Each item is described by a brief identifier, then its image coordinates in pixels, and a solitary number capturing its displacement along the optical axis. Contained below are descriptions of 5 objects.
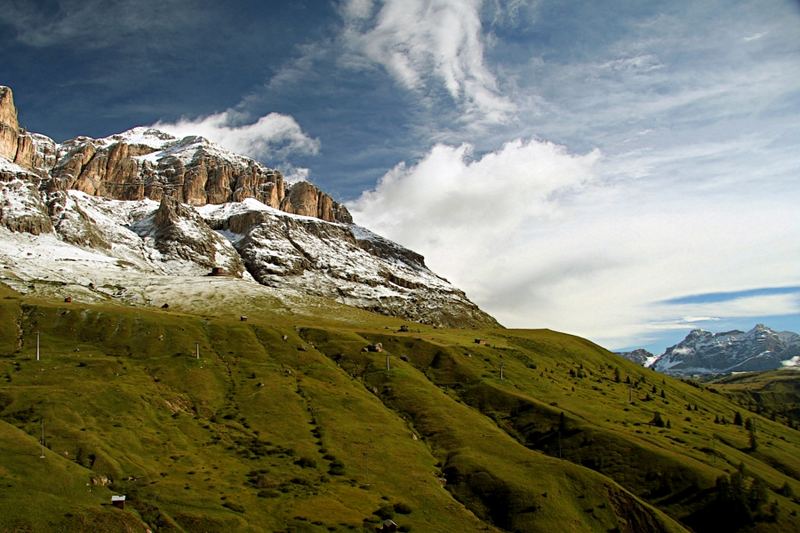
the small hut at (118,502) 88.88
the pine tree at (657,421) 188.75
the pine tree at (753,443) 188.38
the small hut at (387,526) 100.69
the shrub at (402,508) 109.88
